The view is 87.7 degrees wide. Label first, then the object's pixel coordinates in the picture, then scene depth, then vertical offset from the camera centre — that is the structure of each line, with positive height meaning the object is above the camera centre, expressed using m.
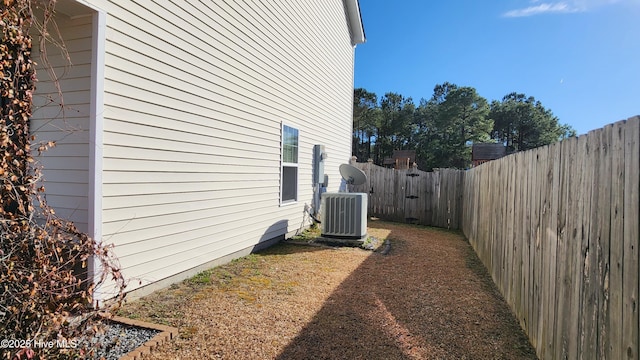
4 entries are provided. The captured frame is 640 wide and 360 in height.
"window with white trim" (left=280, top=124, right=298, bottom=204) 6.80 +0.27
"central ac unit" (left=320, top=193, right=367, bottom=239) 6.82 -0.72
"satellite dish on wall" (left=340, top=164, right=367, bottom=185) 8.23 +0.16
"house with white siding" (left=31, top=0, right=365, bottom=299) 3.14 +0.59
